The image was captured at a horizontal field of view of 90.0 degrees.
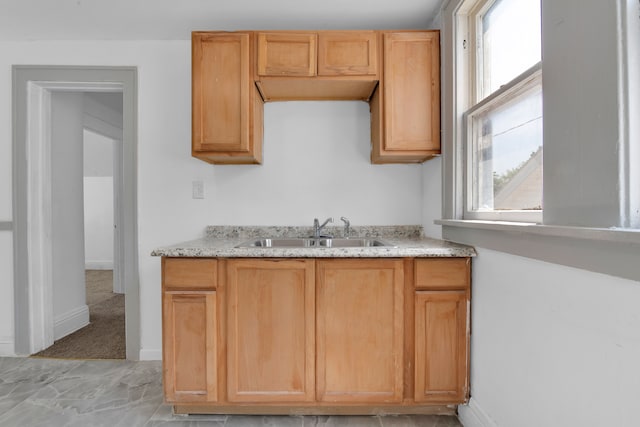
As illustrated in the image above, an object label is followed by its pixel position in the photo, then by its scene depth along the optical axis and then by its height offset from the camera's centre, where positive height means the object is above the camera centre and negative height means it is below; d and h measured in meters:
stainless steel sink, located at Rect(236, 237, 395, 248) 2.17 -0.23
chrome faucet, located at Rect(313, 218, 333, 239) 2.17 -0.12
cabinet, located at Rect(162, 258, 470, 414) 1.58 -0.60
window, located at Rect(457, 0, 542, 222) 1.24 +0.45
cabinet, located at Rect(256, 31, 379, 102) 1.87 +0.90
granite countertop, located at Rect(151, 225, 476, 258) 1.55 -0.20
